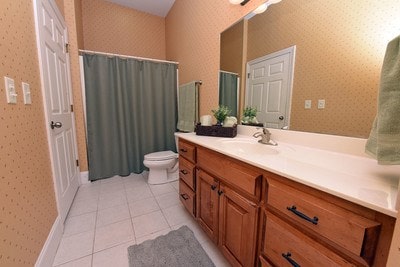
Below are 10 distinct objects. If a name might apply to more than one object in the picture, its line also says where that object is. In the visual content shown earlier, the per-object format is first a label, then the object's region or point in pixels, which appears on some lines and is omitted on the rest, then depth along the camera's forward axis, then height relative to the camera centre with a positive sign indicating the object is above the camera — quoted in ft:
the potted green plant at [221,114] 5.31 -0.13
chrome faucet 3.96 -0.64
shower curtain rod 7.12 +2.32
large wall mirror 2.65 +1.00
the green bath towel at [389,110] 1.69 +0.01
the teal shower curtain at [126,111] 7.65 -0.11
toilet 7.38 -2.39
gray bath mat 3.81 -3.29
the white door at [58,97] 4.36 +0.35
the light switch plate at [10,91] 2.71 +0.27
